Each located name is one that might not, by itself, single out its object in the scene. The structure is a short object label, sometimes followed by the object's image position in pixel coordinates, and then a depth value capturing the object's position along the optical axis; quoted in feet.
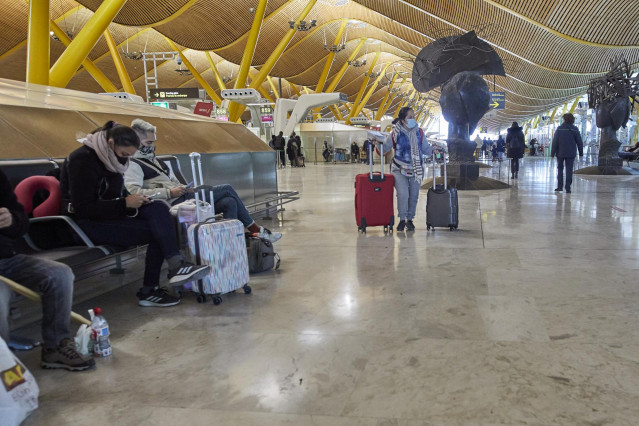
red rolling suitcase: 22.52
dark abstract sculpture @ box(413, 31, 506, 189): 44.52
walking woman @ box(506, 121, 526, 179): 54.80
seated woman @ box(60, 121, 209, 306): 12.19
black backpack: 16.17
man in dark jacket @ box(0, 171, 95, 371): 9.52
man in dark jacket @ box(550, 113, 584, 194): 36.86
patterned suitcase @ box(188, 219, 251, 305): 13.14
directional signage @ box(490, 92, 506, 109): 98.05
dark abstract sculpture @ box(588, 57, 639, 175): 57.88
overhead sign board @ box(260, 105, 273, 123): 117.81
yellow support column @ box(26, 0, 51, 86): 39.52
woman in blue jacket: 22.76
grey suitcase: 23.07
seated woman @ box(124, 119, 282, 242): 14.78
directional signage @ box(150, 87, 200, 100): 107.56
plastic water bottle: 9.96
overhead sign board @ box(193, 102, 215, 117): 88.43
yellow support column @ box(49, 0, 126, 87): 42.39
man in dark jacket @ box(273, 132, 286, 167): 97.83
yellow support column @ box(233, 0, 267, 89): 85.92
